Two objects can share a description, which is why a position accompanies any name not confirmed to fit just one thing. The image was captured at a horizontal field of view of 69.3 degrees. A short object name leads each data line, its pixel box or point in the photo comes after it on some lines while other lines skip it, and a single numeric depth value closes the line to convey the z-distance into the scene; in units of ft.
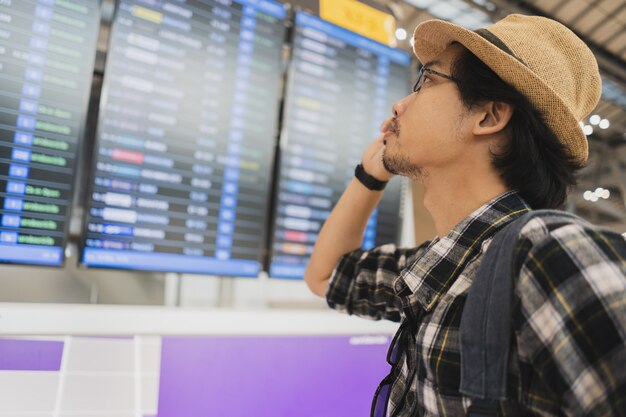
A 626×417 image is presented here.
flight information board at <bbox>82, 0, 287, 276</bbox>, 5.23
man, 2.69
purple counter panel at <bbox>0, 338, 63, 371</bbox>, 4.52
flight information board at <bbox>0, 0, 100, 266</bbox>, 4.62
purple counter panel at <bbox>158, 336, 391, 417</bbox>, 5.16
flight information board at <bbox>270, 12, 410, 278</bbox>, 6.44
